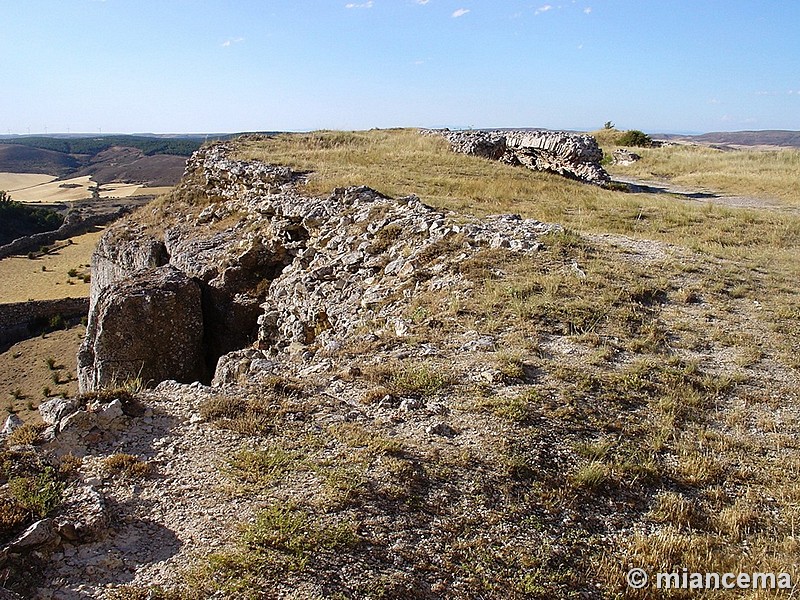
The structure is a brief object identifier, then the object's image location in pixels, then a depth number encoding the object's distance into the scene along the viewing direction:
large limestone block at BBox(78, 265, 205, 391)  9.24
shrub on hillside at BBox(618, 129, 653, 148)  36.91
